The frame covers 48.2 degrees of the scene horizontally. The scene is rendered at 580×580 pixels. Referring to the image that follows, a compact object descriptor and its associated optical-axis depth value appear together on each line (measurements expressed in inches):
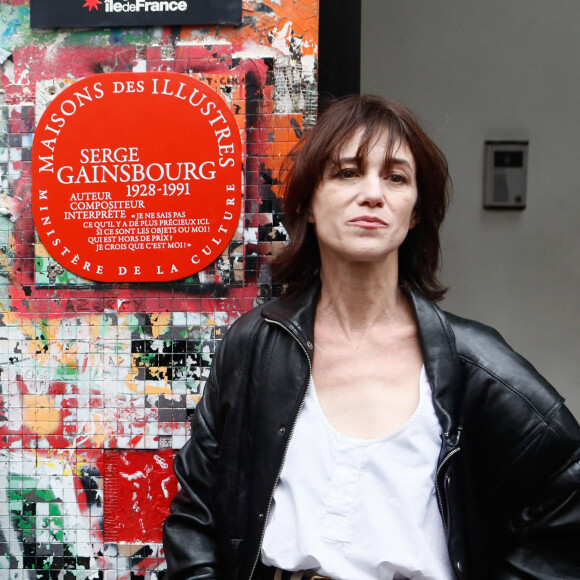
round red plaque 80.9
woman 55.3
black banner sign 80.1
